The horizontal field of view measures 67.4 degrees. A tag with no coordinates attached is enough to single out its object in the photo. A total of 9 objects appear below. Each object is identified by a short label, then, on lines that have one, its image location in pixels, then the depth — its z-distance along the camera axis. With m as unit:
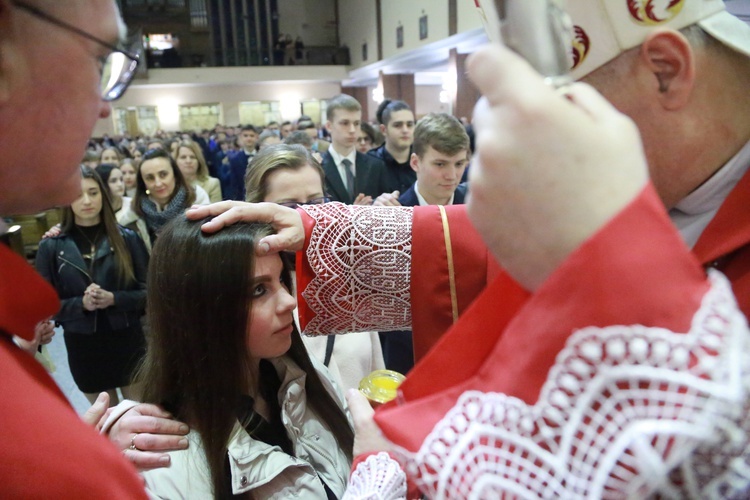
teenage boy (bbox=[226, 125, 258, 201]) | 6.96
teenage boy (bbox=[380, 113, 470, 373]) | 2.97
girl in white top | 1.27
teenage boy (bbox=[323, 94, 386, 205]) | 4.54
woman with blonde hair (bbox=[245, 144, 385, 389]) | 1.99
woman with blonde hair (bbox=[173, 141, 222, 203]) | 5.05
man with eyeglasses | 0.52
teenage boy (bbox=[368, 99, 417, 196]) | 4.62
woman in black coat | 2.97
